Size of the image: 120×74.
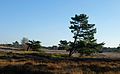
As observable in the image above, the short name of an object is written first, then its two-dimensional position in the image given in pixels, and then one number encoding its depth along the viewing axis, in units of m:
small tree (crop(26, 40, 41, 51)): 38.14
